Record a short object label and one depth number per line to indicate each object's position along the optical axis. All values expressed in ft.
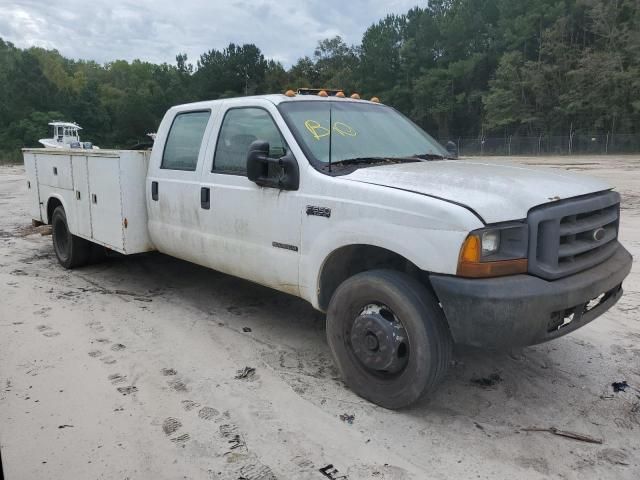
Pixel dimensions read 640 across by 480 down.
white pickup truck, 9.84
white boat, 99.44
